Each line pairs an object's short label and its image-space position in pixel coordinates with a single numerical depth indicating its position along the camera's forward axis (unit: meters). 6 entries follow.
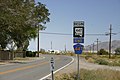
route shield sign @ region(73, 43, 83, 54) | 18.33
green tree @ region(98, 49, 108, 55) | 143.75
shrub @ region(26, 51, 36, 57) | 90.56
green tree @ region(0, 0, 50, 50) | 41.31
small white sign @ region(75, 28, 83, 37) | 17.90
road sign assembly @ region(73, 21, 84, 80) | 17.88
